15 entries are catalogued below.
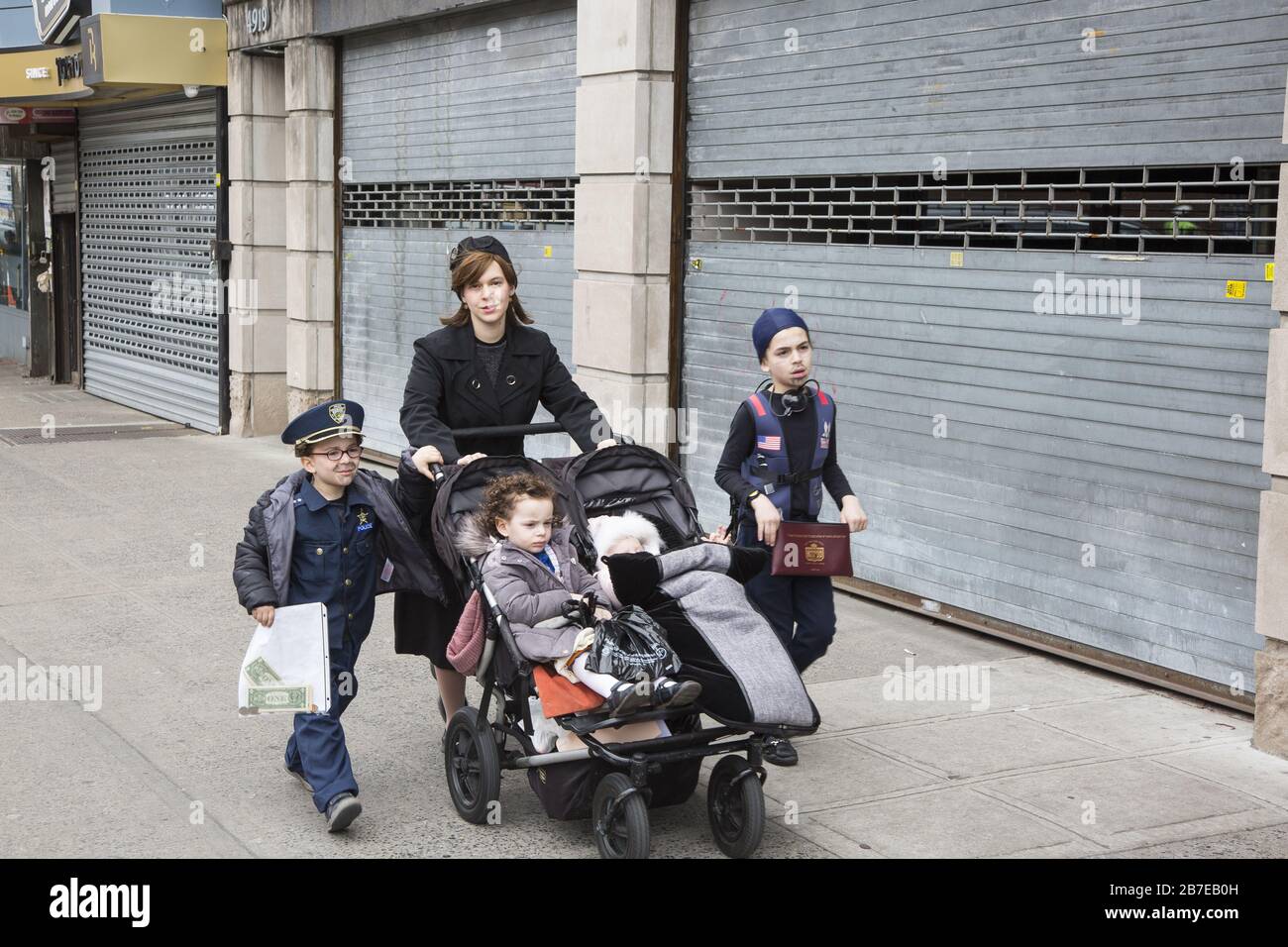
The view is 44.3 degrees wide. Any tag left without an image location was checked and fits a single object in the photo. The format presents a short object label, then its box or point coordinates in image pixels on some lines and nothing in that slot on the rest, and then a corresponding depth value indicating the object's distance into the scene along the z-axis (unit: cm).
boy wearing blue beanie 592
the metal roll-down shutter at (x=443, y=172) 1126
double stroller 471
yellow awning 1488
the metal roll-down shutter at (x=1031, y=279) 651
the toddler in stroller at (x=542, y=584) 465
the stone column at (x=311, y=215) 1420
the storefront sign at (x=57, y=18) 1602
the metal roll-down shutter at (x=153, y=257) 1609
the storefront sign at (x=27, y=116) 1878
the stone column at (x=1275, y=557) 580
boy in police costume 517
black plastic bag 470
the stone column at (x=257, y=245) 1513
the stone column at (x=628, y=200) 963
